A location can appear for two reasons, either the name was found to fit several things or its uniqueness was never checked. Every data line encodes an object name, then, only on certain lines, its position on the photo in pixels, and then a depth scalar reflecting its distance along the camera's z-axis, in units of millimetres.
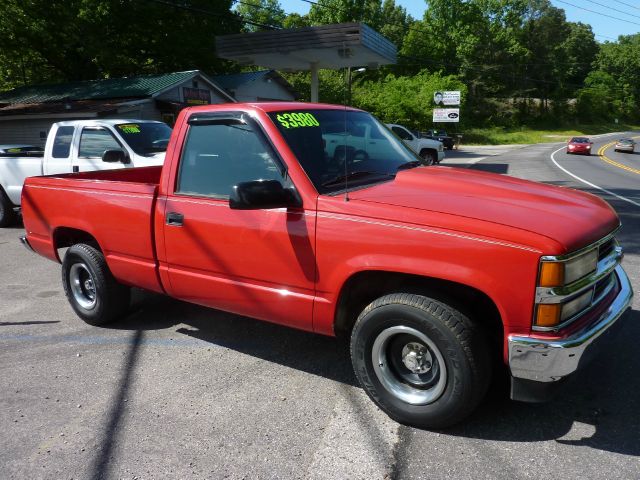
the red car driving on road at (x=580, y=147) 36188
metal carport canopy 18516
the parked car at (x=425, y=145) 20942
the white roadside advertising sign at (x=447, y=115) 40250
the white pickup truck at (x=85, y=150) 8477
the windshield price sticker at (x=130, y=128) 8705
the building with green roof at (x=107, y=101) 21266
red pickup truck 2607
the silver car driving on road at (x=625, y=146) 37844
